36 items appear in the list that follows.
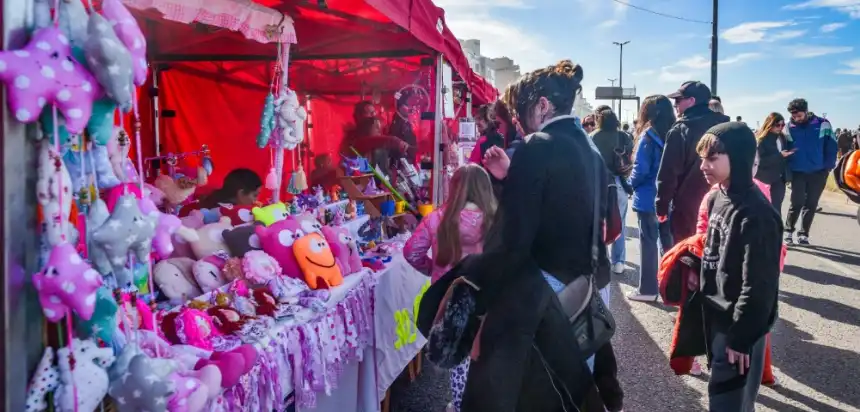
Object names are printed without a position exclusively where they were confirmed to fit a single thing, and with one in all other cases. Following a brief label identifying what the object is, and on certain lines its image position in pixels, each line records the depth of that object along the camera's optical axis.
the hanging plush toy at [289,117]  3.39
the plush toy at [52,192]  1.17
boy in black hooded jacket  2.12
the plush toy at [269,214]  3.15
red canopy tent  4.40
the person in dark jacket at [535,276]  1.80
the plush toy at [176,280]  2.47
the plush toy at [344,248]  3.16
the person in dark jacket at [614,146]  5.62
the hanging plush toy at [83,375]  1.23
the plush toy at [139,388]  1.32
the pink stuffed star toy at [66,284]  1.15
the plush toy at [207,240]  2.75
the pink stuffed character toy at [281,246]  2.85
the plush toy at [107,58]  1.18
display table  2.20
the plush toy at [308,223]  3.06
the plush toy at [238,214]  3.20
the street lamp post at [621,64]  42.72
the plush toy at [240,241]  2.88
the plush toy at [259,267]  2.67
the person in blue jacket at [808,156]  7.48
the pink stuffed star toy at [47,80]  1.08
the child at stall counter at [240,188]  3.69
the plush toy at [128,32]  1.27
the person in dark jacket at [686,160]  4.27
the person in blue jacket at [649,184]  5.09
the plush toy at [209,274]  2.57
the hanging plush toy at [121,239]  1.30
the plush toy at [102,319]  1.28
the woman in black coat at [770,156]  6.93
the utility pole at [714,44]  13.66
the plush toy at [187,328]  2.04
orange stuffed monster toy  2.84
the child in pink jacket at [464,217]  2.91
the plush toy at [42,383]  1.19
